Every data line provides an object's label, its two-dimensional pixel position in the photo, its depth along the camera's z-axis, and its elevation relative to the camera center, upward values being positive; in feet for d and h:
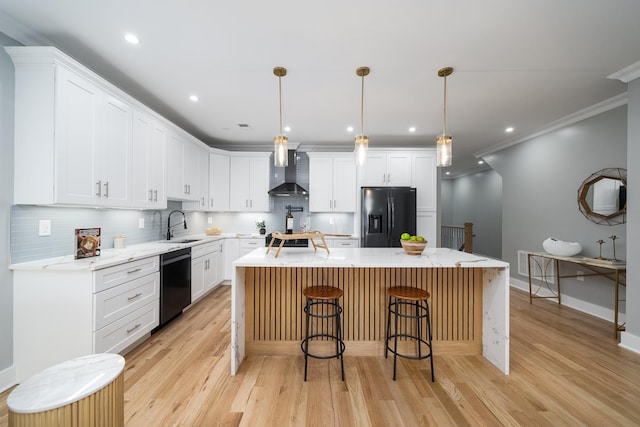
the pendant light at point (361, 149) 7.63 +1.94
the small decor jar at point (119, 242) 9.33 -1.02
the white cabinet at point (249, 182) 16.29 +2.02
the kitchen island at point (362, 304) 7.88 -2.75
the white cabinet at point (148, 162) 9.34 +2.00
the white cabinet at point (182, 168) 11.73 +2.24
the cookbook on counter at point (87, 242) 7.44 -0.85
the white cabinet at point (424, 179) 15.94 +2.18
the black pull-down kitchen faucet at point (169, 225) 12.70 -0.58
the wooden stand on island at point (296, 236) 7.24 -0.61
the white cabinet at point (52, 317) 6.39 -2.56
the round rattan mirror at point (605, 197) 10.44 +0.78
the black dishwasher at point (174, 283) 9.44 -2.71
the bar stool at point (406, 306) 6.72 -2.68
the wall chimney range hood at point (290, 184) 15.34 +1.81
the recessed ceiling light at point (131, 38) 6.80 +4.67
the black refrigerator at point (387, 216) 14.82 -0.09
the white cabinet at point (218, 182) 15.92 +1.96
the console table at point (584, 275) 9.37 -2.49
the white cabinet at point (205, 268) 11.87 -2.78
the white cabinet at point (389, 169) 15.97 +2.80
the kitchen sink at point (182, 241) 12.04 -1.32
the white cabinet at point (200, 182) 14.21 +1.84
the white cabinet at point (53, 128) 6.41 +2.19
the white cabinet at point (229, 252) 15.42 -2.27
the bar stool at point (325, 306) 6.84 -2.65
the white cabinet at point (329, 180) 16.20 +2.14
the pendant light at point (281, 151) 7.58 +1.84
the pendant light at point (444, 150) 7.41 +1.86
